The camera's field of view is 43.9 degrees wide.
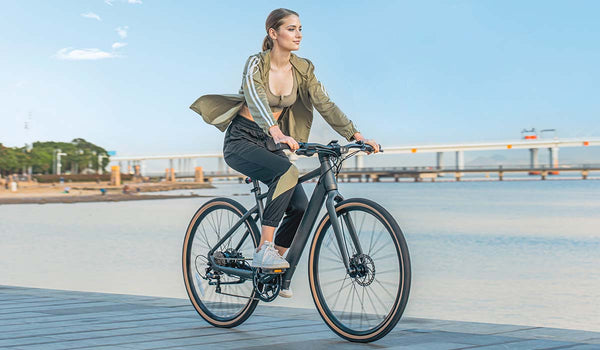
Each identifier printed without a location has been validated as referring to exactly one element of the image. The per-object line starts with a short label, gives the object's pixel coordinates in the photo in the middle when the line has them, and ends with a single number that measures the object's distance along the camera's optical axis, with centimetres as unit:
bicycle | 378
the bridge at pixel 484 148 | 10038
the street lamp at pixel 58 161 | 10981
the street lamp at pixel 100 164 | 12731
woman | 412
